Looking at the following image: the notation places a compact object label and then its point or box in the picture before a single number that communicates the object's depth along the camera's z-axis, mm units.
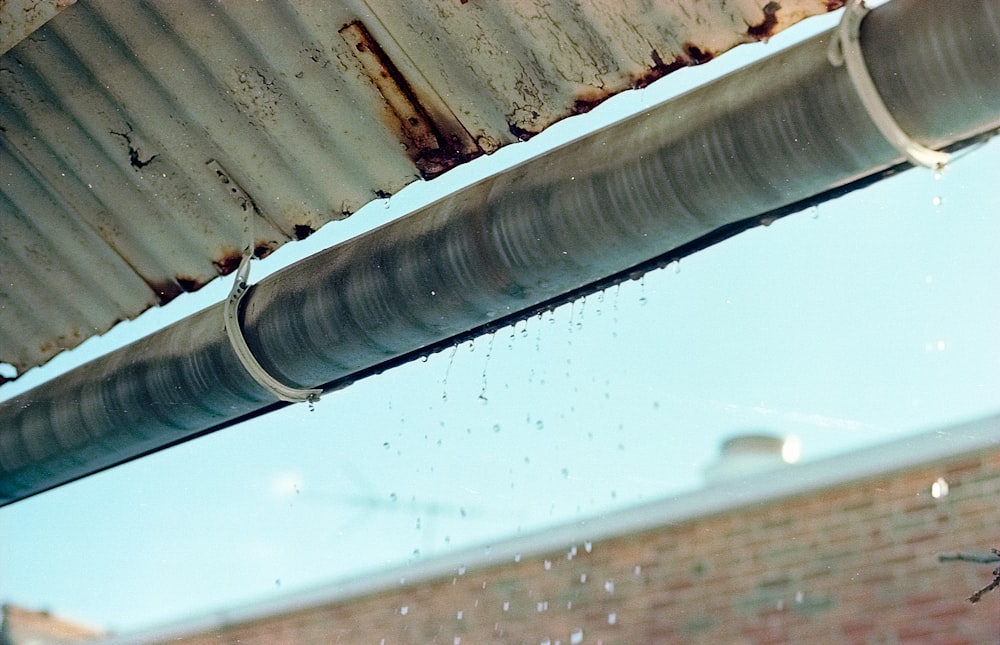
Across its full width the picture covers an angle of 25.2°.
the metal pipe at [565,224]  1800
